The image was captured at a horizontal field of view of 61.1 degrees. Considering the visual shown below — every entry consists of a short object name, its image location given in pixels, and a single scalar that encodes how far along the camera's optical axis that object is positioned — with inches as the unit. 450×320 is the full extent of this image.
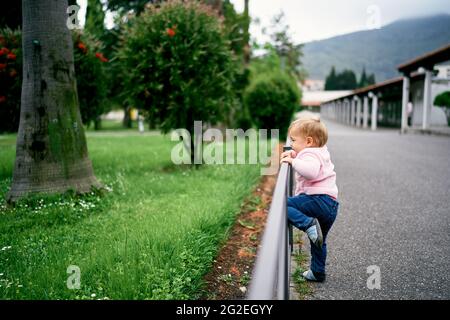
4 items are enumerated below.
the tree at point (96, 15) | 683.4
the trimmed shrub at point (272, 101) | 665.0
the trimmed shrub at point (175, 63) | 334.0
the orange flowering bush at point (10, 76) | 330.6
